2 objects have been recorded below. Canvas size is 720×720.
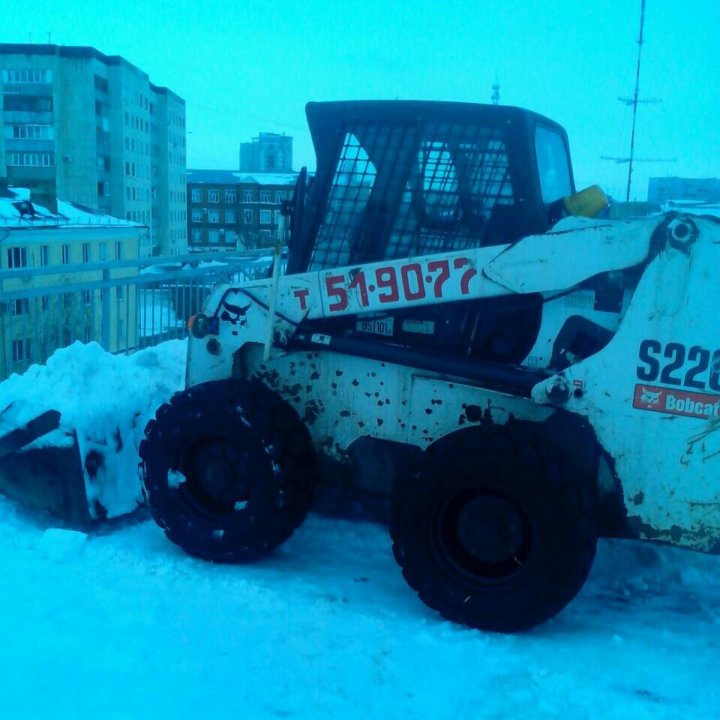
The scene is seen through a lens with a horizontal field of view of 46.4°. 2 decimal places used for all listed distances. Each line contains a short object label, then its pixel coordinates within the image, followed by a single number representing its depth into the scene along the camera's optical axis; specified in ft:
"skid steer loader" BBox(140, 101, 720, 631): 12.28
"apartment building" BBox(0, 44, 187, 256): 189.57
